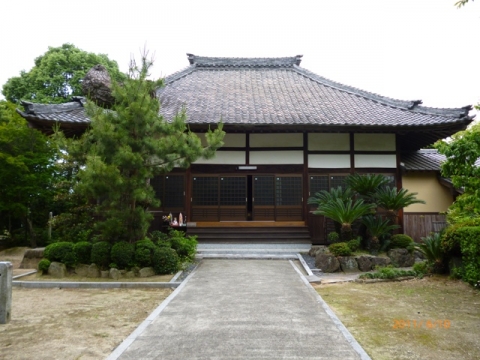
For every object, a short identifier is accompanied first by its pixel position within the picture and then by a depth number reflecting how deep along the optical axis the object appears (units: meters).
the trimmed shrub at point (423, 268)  8.96
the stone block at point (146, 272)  8.99
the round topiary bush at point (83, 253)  9.27
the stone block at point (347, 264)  9.88
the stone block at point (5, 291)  5.52
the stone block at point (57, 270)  9.11
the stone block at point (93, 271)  9.05
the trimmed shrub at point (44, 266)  9.21
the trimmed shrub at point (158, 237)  10.12
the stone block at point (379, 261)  9.96
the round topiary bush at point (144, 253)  9.05
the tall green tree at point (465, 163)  5.16
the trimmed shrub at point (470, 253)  7.46
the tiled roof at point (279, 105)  12.50
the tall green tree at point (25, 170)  14.28
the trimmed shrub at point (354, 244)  10.25
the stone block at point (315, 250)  10.79
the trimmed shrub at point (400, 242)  10.69
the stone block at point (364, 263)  9.91
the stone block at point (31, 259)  10.58
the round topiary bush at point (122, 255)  8.95
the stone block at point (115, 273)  8.88
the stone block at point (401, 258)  10.27
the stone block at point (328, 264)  9.79
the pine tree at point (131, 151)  8.55
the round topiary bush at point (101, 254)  9.03
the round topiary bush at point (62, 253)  9.21
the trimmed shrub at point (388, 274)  8.71
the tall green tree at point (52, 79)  23.73
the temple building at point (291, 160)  12.85
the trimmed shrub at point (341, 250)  9.92
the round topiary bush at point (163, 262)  9.09
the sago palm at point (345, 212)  10.60
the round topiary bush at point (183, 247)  10.16
